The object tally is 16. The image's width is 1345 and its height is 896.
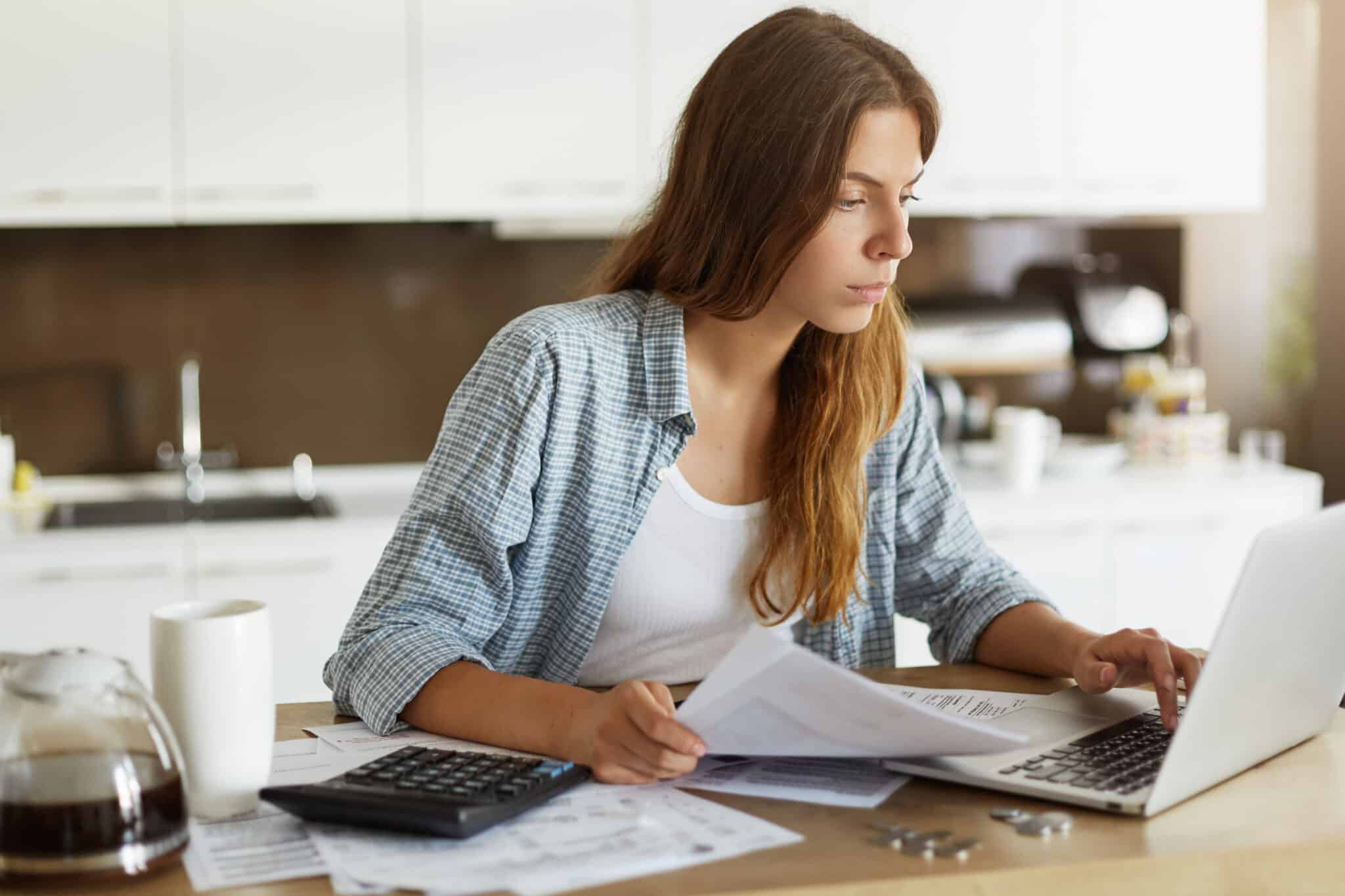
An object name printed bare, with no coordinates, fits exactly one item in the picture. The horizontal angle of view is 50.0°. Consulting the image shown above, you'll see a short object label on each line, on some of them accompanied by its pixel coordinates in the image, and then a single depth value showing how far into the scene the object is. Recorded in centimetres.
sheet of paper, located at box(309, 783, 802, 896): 85
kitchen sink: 297
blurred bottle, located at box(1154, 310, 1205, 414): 338
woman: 130
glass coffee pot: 82
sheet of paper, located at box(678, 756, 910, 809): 101
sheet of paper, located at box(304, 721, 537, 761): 114
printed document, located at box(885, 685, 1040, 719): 123
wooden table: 85
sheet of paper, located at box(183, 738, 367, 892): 86
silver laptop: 96
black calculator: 90
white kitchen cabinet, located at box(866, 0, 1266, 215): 319
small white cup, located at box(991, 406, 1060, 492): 305
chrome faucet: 323
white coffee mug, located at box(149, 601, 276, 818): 93
